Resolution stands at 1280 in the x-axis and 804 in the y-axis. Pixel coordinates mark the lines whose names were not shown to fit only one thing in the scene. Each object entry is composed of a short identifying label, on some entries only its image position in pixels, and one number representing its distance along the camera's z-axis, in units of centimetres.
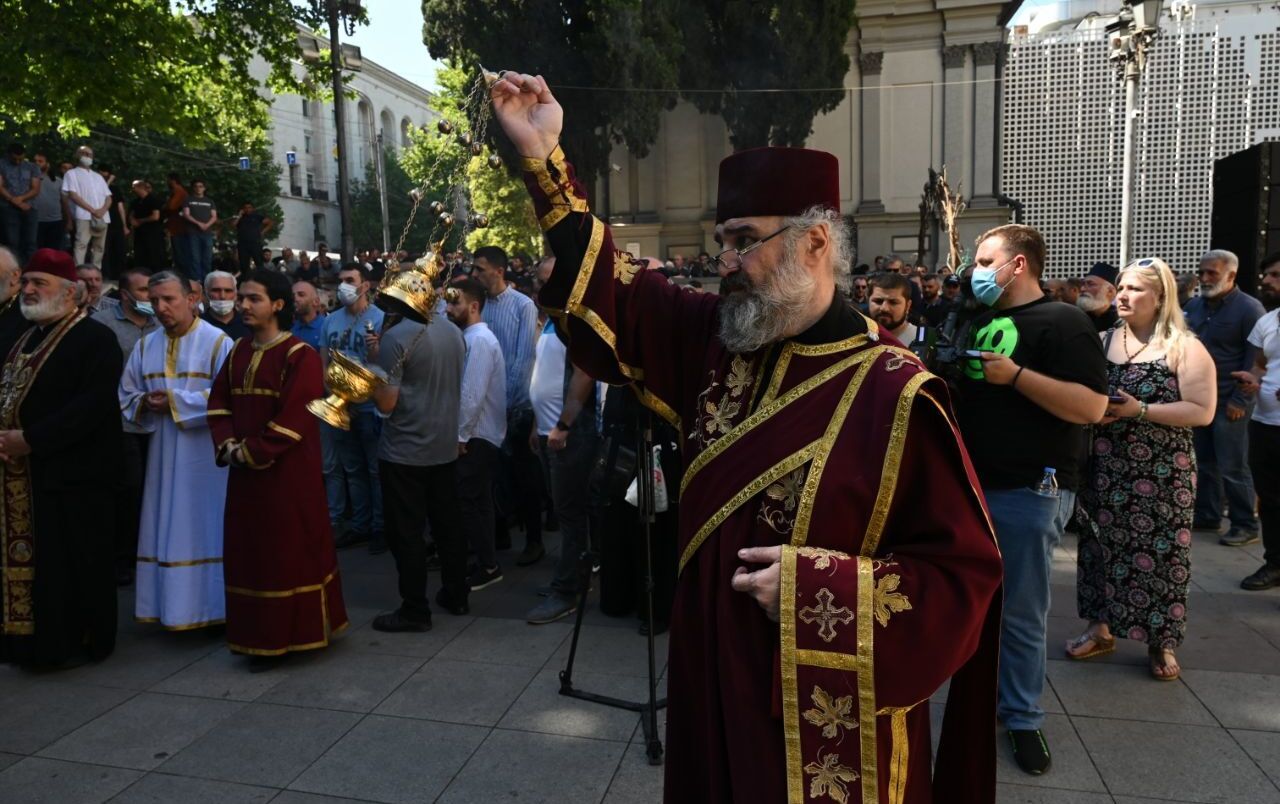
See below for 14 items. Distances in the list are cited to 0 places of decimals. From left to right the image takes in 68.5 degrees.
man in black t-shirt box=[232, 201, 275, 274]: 1809
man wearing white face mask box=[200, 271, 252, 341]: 625
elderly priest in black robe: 507
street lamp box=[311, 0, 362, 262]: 1470
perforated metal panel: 3431
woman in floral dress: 455
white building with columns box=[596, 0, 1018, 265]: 2862
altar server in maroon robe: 504
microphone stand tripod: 386
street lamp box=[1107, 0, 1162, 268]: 1150
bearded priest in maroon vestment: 194
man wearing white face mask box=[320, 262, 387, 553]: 723
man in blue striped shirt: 737
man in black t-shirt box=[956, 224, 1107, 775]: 362
